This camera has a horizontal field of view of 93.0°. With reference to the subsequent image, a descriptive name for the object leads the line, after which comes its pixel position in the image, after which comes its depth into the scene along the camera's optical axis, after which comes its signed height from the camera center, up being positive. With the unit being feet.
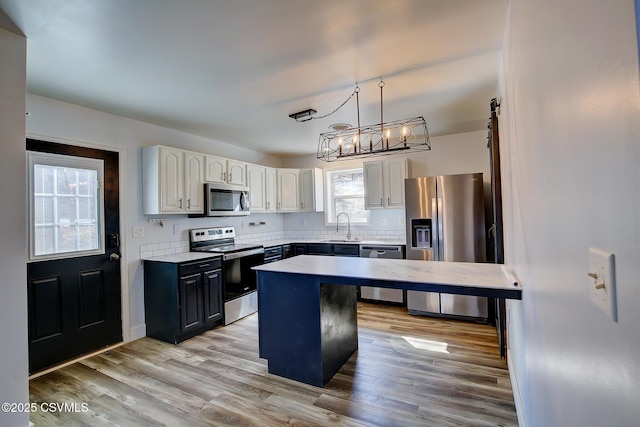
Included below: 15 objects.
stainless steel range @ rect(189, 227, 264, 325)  12.39 -1.93
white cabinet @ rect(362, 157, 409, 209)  14.65 +1.69
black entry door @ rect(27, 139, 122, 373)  8.74 -1.55
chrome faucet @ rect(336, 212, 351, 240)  16.70 -0.41
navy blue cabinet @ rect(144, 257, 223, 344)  10.42 -2.70
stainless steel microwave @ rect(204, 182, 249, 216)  12.49 +0.96
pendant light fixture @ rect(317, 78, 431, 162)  7.48 +2.21
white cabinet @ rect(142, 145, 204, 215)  10.97 +1.57
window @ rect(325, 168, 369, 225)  16.97 +1.29
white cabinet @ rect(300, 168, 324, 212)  17.02 +1.58
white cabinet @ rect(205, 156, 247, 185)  12.77 +2.26
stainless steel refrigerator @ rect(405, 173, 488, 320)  11.90 -0.56
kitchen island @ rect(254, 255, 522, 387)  6.90 -2.16
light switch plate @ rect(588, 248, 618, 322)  1.80 -0.45
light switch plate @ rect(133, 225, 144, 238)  11.06 -0.26
